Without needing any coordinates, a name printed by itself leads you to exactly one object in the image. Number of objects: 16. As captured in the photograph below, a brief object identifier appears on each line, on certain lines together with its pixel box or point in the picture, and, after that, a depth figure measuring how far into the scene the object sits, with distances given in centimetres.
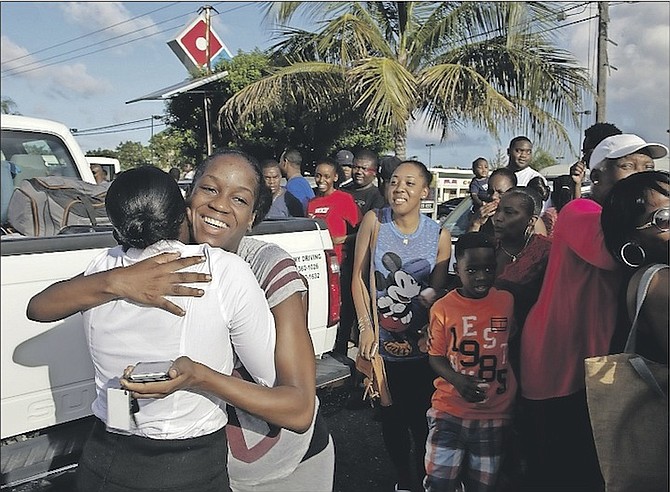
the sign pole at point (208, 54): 899
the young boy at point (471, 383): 265
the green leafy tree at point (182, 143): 1803
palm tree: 997
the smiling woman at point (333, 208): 489
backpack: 356
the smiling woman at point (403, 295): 313
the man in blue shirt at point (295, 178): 584
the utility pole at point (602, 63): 1207
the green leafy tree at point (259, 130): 1445
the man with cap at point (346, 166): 648
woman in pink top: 225
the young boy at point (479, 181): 539
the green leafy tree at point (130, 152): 4272
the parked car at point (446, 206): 1963
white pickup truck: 236
